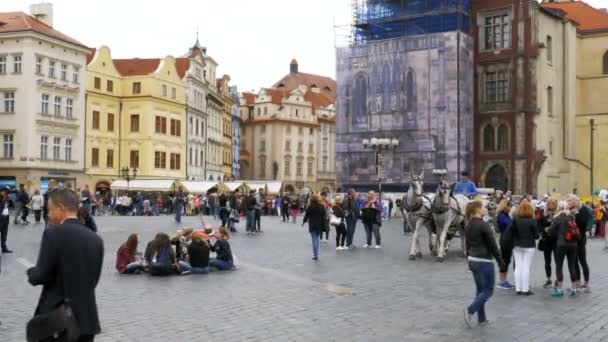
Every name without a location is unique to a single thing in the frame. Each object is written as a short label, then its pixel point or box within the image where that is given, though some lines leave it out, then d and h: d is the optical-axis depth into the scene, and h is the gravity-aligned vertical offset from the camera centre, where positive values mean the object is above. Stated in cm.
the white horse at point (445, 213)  2039 -49
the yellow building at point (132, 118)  6988 +686
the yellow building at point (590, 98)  6206 +795
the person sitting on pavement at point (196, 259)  1706 -143
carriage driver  2256 +18
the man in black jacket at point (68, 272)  597 -60
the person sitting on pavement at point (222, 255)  1781 -140
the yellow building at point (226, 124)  9594 +849
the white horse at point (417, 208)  2091 -37
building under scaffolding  5538 +745
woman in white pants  1369 -83
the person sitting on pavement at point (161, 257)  1667 -136
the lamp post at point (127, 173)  6434 +167
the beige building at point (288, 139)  10875 +758
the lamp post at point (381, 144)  4483 +325
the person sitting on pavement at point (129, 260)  1703 -147
